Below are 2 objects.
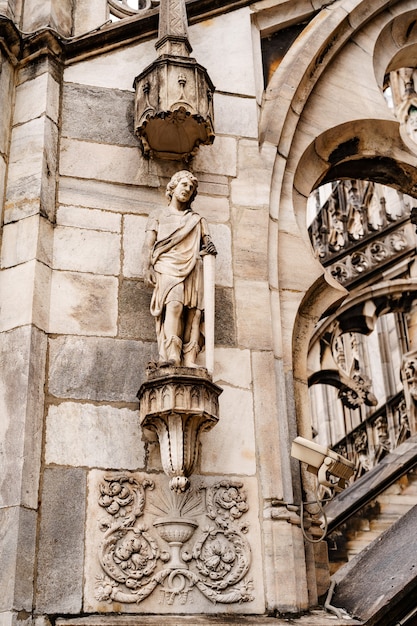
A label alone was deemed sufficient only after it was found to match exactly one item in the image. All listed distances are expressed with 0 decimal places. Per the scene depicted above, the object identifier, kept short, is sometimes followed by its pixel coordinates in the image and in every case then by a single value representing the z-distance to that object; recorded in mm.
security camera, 5836
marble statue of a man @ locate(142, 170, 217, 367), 5973
